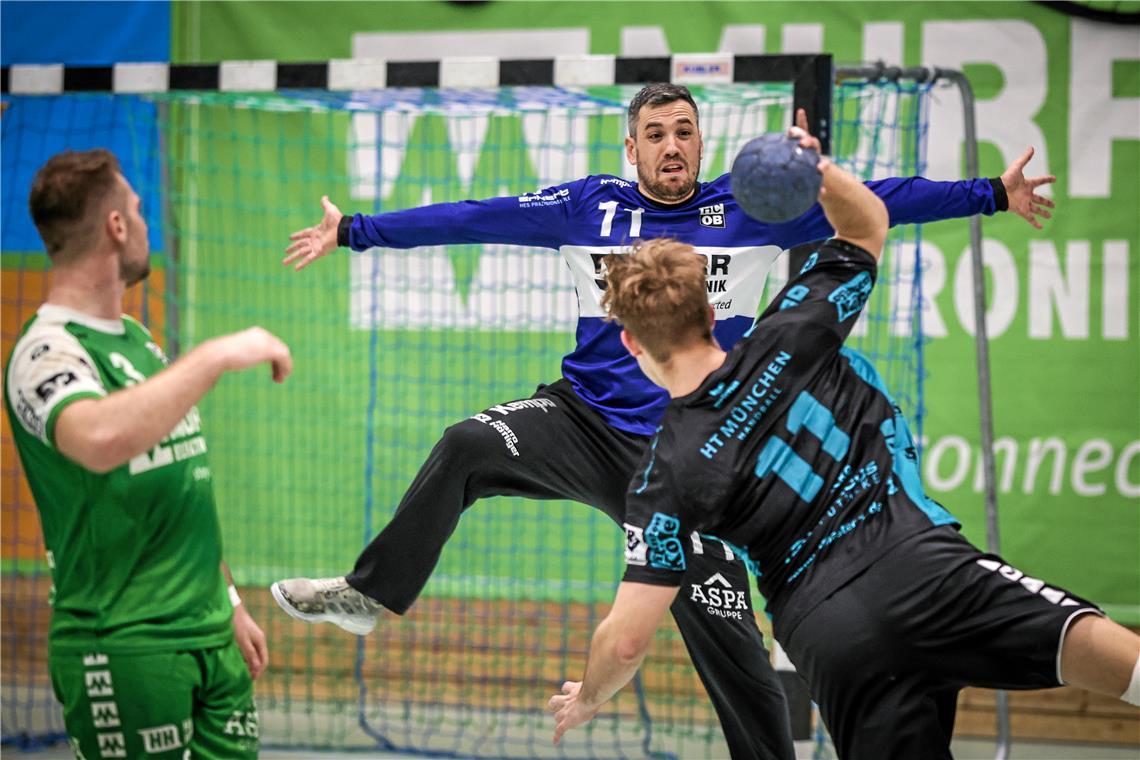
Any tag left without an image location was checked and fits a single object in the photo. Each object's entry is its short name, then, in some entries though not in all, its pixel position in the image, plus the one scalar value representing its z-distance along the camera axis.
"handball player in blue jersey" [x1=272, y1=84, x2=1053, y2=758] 8.47
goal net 14.22
